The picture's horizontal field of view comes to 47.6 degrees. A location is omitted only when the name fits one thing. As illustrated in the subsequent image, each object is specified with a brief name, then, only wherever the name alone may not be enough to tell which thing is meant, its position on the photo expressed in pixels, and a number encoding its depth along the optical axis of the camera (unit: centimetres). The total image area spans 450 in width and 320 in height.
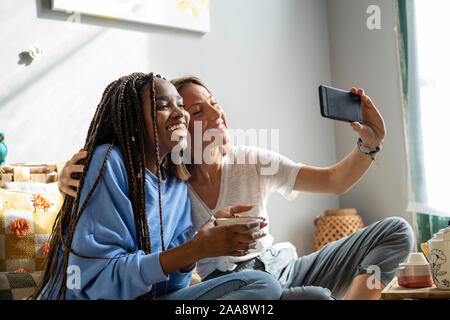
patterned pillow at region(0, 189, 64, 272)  145
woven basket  261
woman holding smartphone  137
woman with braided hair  99
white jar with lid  101
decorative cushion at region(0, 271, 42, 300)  135
